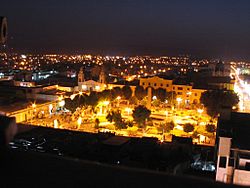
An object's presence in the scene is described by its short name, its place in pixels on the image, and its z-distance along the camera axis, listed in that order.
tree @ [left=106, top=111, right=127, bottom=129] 109.04
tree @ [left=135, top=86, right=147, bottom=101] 169.33
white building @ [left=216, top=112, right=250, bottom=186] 46.63
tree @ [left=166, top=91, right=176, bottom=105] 171.87
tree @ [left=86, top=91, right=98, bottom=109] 140.00
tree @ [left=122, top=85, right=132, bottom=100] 169.05
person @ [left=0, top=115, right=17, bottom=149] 8.34
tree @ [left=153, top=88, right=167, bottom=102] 165.31
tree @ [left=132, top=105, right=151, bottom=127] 113.17
